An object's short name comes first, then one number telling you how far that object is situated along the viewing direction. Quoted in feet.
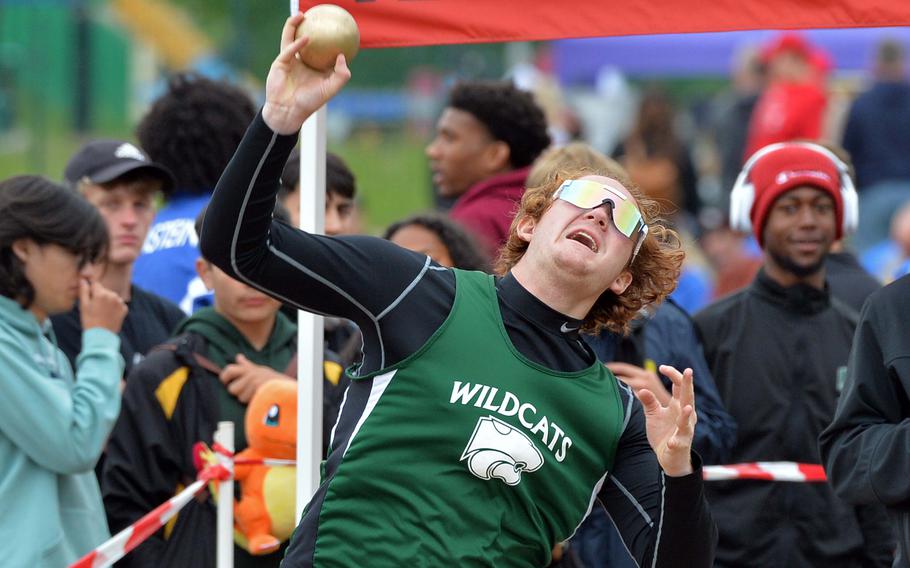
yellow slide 183.01
